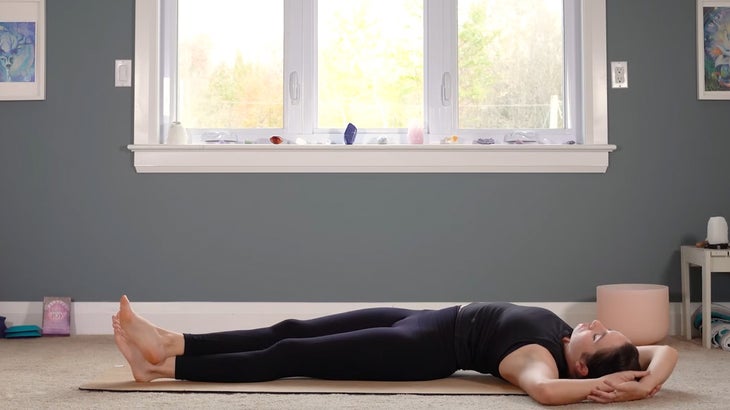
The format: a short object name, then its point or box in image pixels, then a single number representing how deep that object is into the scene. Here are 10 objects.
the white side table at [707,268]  3.44
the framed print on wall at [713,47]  3.83
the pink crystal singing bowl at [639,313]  3.38
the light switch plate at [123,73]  3.85
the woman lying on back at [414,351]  2.36
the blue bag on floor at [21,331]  3.65
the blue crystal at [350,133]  3.83
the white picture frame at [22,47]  3.87
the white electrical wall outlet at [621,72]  3.84
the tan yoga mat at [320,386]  2.47
